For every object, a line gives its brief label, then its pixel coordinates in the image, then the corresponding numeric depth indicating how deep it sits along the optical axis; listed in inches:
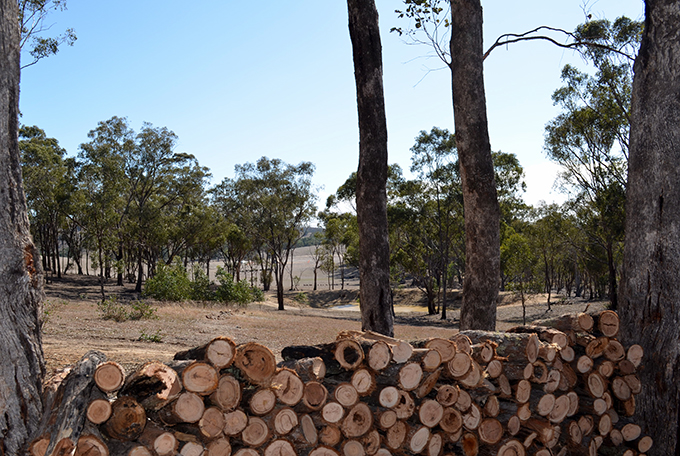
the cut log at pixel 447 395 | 135.9
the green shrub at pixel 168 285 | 813.9
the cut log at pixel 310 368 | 133.0
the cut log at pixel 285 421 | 124.4
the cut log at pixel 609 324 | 166.1
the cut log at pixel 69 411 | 111.1
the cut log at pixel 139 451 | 112.7
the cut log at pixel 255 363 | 123.6
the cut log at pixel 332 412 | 128.6
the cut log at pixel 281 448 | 123.6
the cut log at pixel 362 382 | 131.6
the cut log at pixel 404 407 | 133.0
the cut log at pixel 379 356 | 134.7
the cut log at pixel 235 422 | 121.0
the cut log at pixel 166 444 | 113.7
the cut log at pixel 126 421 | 113.7
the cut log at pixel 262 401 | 123.8
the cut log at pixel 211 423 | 117.7
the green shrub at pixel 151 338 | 392.8
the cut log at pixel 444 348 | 139.6
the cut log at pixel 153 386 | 115.6
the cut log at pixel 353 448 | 129.4
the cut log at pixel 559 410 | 149.0
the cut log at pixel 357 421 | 129.8
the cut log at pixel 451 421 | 136.1
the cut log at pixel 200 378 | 117.0
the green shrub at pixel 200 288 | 900.0
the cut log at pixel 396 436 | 132.2
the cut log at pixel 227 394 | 119.9
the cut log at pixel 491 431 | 138.8
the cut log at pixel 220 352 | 120.3
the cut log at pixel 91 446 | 109.6
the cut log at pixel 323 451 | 127.3
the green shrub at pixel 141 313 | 540.1
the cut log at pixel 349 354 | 133.3
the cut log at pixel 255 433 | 122.3
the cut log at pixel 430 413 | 134.0
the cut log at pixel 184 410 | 116.0
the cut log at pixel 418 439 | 132.6
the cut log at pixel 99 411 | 112.6
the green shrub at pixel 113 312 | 516.1
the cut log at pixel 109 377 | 114.3
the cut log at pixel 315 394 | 129.0
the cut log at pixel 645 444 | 156.5
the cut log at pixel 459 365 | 137.7
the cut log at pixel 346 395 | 130.0
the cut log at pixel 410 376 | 134.0
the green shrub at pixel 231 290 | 909.8
